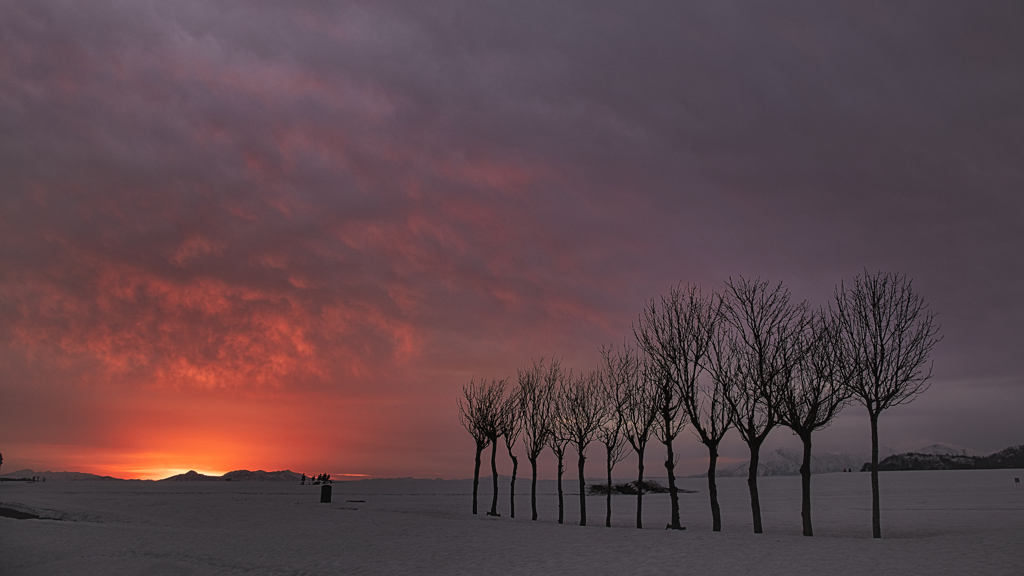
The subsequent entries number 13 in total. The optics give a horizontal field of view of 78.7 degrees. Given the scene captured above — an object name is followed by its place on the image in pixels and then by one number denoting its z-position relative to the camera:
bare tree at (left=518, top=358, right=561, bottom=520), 43.16
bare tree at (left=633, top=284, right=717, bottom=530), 30.72
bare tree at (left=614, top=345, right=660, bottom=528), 34.69
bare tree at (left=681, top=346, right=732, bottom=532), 28.99
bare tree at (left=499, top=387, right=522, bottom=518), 45.69
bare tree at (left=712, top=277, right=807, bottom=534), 27.25
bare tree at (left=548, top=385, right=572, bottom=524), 41.34
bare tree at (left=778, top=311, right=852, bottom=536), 26.30
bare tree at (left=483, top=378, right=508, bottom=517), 45.38
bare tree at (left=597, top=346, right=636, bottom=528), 37.81
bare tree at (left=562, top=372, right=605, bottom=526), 39.53
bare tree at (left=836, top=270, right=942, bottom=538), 24.97
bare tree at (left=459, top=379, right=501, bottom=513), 45.66
